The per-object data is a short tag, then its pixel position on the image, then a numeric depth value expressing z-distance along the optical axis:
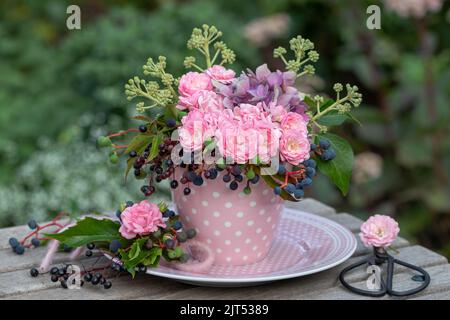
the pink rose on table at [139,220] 0.98
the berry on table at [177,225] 0.99
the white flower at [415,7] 1.60
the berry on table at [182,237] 0.99
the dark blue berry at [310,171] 0.97
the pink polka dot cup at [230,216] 0.98
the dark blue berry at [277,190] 0.95
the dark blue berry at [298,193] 0.96
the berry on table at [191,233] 1.00
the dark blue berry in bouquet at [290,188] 0.95
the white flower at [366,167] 1.71
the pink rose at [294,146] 0.95
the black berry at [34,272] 1.01
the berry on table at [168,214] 1.00
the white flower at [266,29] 1.92
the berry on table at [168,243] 0.98
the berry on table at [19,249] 1.06
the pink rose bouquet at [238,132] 0.94
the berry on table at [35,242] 1.08
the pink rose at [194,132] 0.94
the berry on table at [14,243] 1.07
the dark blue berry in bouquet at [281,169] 0.95
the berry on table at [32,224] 1.08
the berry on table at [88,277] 0.99
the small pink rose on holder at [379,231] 1.00
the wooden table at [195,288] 0.97
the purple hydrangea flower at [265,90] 0.96
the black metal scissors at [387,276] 0.97
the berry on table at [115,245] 0.98
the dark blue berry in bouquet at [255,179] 0.96
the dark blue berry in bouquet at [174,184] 0.99
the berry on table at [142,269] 0.97
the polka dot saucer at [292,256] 0.97
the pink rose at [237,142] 0.94
